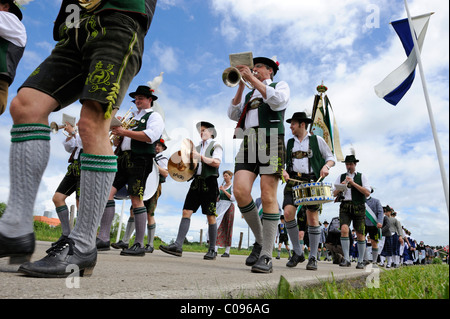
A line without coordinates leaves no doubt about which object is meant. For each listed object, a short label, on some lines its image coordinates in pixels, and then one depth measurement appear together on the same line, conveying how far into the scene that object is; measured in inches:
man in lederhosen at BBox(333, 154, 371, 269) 306.2
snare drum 185.5
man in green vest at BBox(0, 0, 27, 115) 110.4
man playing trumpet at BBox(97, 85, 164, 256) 194.9
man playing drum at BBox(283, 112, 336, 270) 224.1
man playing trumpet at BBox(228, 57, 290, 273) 139.7
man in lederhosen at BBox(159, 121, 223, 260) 233.5
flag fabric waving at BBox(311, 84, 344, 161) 397.1
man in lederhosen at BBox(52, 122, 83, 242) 225.8
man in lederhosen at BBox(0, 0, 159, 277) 70.7
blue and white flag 137.3
